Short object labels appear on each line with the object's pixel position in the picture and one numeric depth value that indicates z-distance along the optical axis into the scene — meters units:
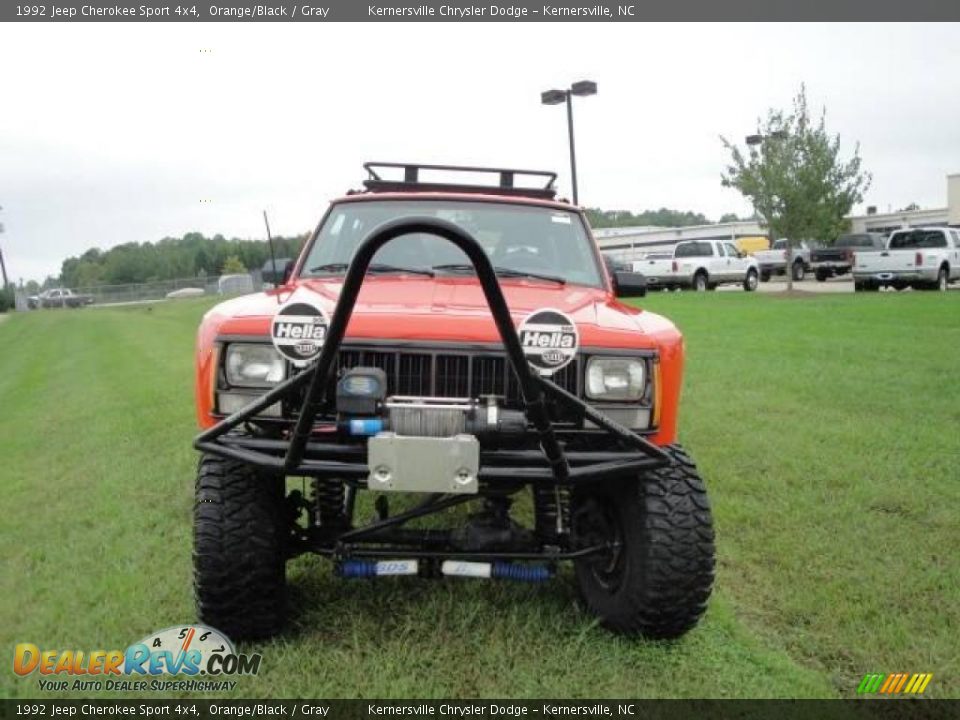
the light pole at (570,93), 22.02
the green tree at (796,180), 24.03
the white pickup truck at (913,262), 22.81
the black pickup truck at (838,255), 29.13
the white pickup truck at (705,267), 27.75
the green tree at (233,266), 67.78
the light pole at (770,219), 23.97
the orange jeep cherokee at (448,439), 2.59
